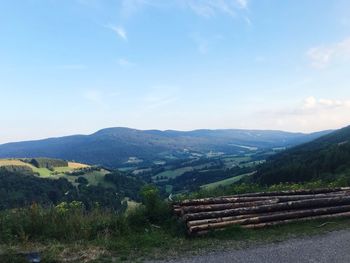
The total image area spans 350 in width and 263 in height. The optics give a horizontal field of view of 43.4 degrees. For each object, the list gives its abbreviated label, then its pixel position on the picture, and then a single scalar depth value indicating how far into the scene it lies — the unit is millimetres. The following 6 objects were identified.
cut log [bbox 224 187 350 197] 14305
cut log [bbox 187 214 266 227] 11477
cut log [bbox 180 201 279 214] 12312
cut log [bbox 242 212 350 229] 11805
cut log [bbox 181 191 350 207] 12891
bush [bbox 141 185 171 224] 12820
